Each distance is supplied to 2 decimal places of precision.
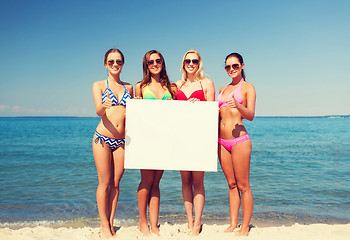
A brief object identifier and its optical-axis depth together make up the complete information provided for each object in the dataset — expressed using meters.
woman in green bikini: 4.05
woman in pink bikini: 3.98
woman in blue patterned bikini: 3.87
